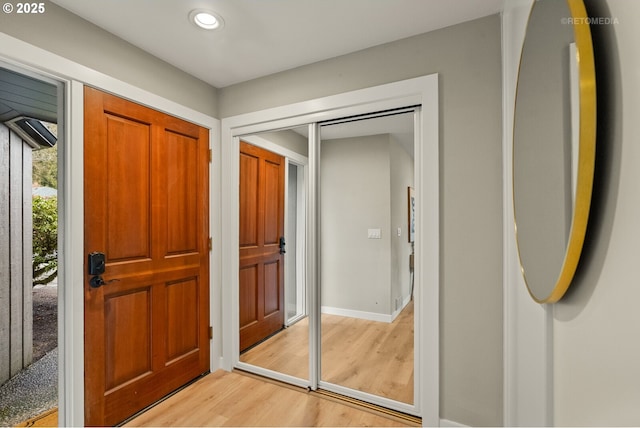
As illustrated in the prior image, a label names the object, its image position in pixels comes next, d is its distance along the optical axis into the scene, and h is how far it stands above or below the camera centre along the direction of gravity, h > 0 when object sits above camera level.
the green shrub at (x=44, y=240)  2.87 -0.25
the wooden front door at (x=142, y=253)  1.78 -0.28
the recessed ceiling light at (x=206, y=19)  1.71 +1.13
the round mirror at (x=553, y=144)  0.63 +0.19
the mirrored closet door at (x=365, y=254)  2.11 -0.31
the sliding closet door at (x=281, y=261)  2.40 -0.40
